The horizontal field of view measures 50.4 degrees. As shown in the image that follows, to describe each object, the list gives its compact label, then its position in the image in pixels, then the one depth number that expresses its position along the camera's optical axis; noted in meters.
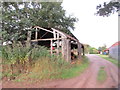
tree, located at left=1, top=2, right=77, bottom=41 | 8.25
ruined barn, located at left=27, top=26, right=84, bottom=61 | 8.98
